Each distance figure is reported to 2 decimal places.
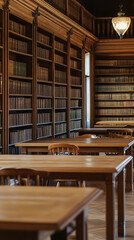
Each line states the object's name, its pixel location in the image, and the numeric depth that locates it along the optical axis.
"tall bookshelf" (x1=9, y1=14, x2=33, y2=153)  6.53
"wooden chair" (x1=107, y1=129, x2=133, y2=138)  7.88
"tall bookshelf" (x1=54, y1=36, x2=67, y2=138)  8.62
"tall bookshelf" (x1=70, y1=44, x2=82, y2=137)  9.69
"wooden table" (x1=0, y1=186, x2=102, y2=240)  1.81
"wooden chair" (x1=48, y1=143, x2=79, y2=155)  5.12
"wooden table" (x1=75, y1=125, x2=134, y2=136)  8.34
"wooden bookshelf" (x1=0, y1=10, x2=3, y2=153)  6.13
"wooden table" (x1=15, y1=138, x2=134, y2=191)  5.85
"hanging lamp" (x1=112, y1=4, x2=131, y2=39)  8.07
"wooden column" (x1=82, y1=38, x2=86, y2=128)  10.40
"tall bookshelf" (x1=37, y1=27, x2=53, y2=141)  7.62
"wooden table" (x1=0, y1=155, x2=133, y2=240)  3.53
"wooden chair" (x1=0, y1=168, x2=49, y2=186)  3.06
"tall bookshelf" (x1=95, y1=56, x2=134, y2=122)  11.62
